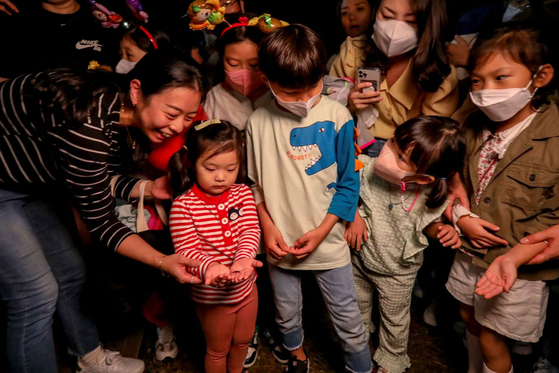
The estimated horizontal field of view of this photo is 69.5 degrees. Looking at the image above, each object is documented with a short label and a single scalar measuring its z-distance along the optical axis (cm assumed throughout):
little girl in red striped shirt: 174
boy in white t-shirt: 169
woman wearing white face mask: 188
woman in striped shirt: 157
